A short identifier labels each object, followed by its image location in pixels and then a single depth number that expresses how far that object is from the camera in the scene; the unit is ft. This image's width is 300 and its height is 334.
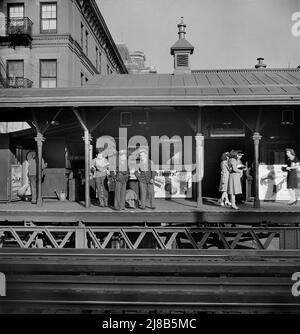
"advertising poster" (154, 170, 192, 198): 37.06
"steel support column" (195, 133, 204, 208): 28.63
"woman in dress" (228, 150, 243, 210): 28.71
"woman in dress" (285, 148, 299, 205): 28.96
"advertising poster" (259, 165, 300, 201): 34.63
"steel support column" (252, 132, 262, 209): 28.27
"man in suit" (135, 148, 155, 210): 28.37
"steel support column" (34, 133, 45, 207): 29.35
